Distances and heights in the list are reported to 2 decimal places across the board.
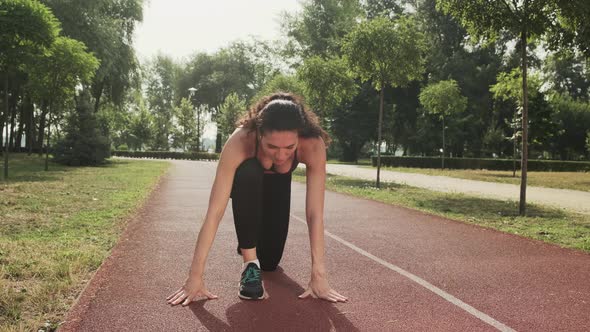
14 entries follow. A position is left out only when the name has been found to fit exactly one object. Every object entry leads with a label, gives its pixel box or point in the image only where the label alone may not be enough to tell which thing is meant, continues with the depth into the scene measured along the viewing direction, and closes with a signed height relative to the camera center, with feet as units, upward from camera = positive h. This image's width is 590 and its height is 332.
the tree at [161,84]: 255.70 +35.72
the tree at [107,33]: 88.63 +22.82
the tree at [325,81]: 75.66 +12.14
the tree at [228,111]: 158.10 +14.41
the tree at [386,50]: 54.19 +12.50
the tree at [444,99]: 98.63 +12.92
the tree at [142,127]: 193.06 +10.06
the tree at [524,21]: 32.71 +9.99
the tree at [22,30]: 47.85 +12.02
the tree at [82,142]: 86.28 +1.44
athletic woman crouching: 11.24 -0.65
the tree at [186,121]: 176.76 +11.79
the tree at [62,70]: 64.08 +10.83
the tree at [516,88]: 62.49 +10.46
